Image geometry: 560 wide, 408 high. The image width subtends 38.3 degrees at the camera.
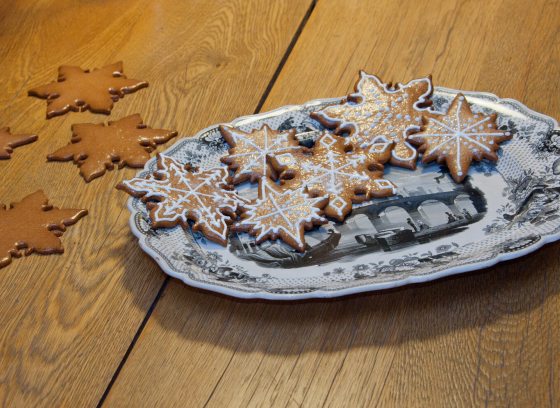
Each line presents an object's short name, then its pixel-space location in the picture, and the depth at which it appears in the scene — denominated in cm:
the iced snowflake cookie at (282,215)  119
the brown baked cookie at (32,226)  128
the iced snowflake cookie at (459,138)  131
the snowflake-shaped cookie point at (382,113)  136
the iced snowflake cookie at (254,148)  131
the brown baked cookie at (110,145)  145
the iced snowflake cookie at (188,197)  122
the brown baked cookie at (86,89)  161
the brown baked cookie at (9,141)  151
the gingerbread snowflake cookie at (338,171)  125
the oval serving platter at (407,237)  111
